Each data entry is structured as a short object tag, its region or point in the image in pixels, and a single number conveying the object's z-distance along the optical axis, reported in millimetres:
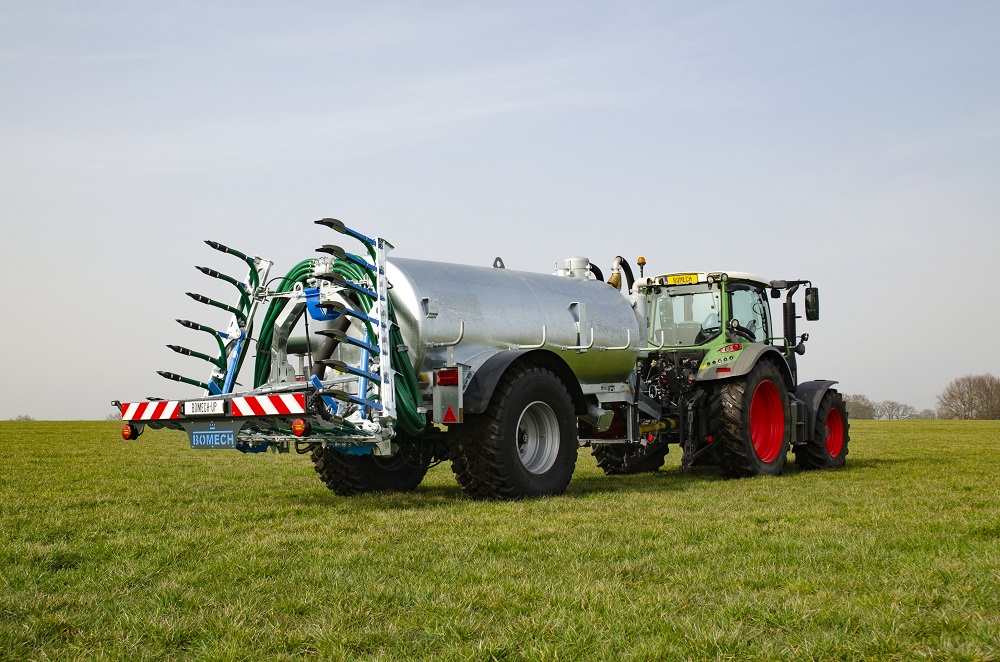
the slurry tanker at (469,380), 8266
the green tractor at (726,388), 11633
